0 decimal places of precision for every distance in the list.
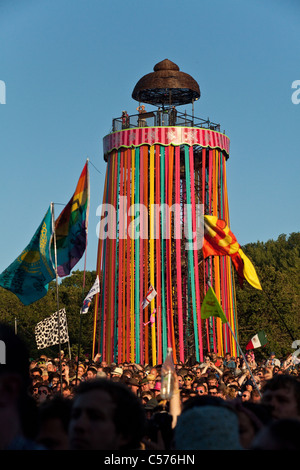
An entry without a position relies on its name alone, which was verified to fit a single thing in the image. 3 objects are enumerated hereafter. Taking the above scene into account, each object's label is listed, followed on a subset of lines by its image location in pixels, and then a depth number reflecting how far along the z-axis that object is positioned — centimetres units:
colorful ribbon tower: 3275
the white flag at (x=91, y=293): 2593
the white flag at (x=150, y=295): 3075
